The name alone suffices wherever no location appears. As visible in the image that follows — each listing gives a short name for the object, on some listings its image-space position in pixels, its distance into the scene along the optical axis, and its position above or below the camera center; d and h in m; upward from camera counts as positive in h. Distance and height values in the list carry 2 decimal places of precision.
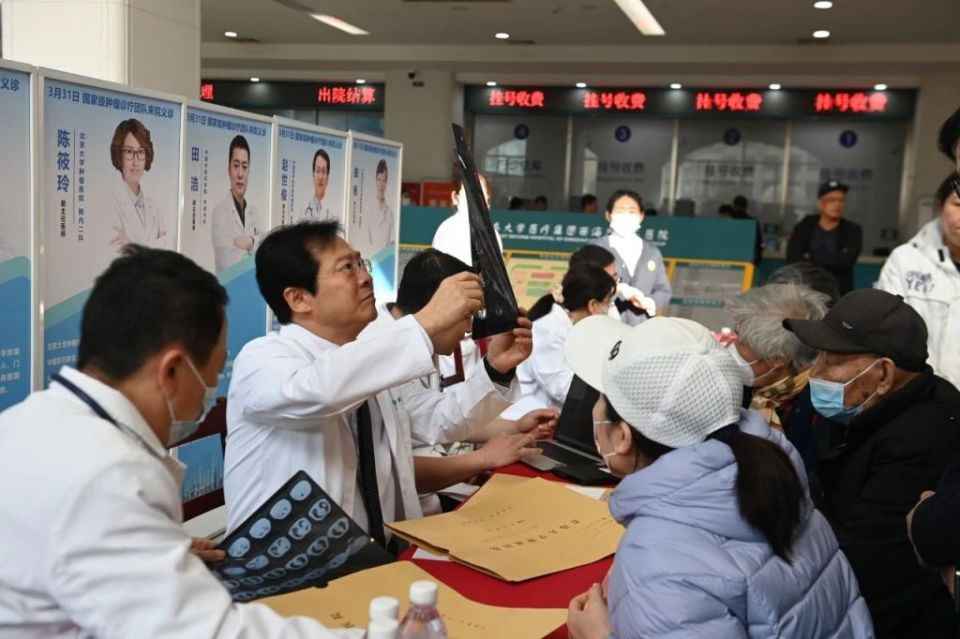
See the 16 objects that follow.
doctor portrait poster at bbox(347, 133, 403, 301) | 4.83 -0.02
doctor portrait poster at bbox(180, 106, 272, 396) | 3.52 -0.03
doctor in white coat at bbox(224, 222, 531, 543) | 1.69 -0.34
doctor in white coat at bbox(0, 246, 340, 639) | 0.97 -0.33
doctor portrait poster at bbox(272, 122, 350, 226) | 4.11 +0.12
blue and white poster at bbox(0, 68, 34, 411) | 2.59 -0.16
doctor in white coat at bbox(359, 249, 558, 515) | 2.35 -0.63
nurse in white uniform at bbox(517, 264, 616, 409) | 3.59 -0.48
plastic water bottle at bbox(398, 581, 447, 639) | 1.09 -0.52
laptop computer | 2.56 -0.66
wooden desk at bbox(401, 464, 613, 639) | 1.57 -0.68
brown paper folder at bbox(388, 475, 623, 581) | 1.72 -0.67
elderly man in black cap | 1.96 -0.48
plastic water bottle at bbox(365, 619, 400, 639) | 1.01 -0.48
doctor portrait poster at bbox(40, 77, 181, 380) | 2.80 +0.02
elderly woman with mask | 2.70 -0.39
